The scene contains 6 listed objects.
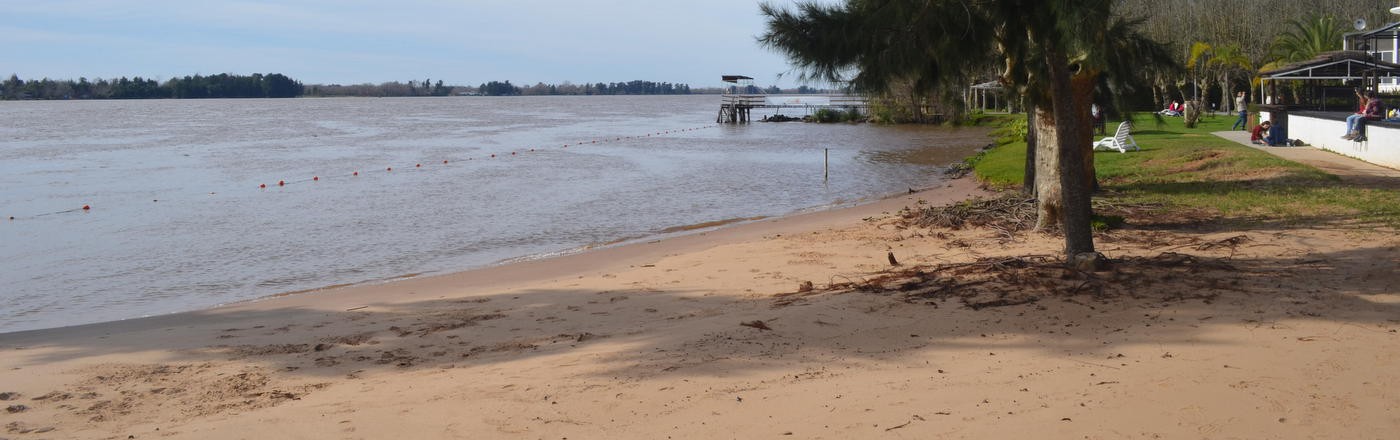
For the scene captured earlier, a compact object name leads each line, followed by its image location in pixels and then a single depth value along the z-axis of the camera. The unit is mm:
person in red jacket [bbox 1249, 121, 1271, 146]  21908
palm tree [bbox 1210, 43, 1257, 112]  40000
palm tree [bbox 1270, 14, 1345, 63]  44625
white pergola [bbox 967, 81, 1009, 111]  56384
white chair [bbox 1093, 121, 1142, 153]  21672
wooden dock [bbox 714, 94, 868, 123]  73438
